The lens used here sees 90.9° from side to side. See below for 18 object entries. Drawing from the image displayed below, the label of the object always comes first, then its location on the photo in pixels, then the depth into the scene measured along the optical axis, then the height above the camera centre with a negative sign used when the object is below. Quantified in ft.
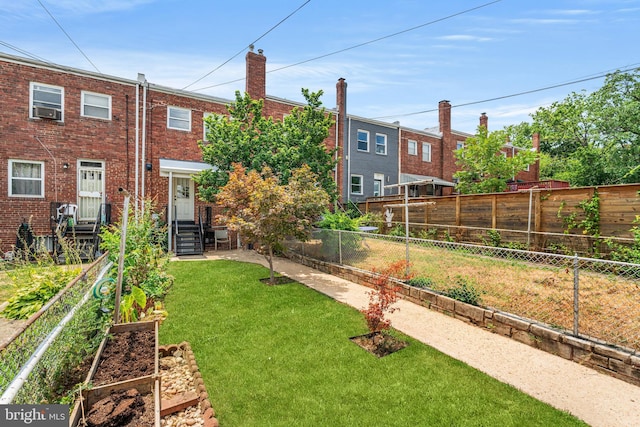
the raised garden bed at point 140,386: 8.18 -5.26
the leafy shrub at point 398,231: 45.24 -2.61
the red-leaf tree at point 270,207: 24.58 +0.39
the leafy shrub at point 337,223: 32.78 -1.12
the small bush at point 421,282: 20.83 -4.67
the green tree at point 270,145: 36.45 +7.84
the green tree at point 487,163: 61.93 +10.15
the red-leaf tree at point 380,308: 14.48 -4.47
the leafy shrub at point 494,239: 35.73 -2.90
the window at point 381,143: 67.41 +14.90
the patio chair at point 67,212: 37.55 -0.20
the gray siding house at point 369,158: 63.00 +11.40
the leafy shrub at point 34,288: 16.88 -4.31
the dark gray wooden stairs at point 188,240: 40.42 -3.81
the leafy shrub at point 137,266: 15.43 -3.06
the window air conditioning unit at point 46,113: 37.40 +11.75
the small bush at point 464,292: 17.72 -4.61
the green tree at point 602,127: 51.11 +16.38
